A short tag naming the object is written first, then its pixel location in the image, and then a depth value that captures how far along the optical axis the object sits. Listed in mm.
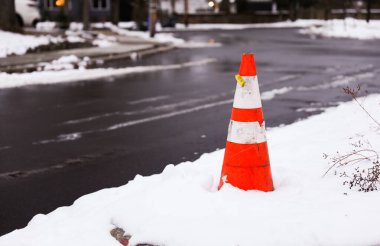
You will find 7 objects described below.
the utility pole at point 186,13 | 53462
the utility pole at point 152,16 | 27875
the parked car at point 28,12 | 30522
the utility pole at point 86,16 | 34062
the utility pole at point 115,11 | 48438
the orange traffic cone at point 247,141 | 4461
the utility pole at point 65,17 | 37306
